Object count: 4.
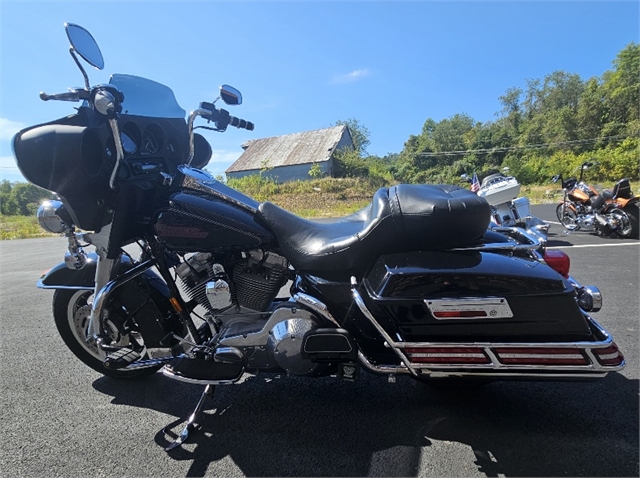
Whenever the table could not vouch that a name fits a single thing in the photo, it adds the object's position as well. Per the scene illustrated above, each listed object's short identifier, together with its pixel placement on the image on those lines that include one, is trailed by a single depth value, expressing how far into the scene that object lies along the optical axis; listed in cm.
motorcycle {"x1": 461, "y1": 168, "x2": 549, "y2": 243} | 562
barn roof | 3192
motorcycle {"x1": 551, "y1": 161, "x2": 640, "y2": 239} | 648
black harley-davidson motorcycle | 150
